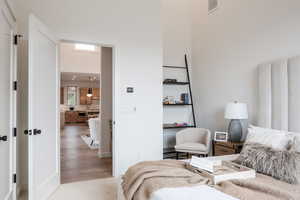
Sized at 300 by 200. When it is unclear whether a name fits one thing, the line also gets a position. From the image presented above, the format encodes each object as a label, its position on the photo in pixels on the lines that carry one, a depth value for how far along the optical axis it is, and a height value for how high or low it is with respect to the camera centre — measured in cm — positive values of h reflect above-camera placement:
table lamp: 328 -28
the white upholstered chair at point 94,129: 600 -90
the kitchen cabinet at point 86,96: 1381 +31
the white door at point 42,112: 236 -16
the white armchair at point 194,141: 367 -84
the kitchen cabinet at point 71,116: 1267 -103
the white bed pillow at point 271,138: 221 -46
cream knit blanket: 145 -70
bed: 265 +7
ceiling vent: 436 +215
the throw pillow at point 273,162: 176 -61
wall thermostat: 364 +20
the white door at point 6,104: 213 -4
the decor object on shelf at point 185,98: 495 +6
